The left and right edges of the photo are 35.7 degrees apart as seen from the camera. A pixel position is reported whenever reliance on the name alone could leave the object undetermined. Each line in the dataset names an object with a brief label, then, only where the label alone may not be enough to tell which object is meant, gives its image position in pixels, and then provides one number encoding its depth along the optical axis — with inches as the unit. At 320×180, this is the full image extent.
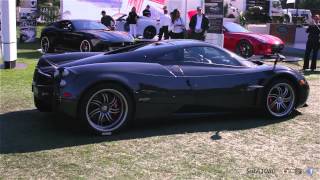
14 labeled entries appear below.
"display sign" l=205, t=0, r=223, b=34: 691.4
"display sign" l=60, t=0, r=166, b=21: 1007.0
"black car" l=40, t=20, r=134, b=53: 617.3
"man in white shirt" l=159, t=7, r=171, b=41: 827.4
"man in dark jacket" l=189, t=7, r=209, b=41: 626.2
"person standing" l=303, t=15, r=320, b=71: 556.4
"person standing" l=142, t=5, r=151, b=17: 1032.2
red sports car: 676.1
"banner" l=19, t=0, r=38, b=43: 874.1
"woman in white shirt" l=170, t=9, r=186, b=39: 691.4
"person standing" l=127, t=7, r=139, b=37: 904.9
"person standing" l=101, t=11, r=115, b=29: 882.8
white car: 996.2
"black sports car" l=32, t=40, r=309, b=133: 239.1
